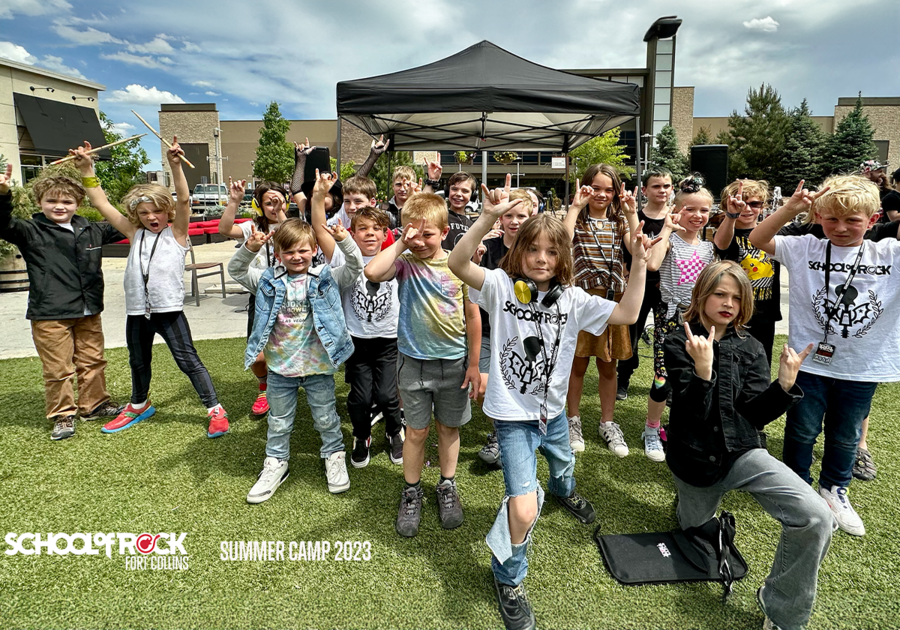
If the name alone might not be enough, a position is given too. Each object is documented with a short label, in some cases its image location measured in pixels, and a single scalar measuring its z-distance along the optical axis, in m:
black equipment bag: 2.22
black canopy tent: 4.85
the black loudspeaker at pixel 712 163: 6.05
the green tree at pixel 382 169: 32.47
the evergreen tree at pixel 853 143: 30.09
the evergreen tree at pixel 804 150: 32.22
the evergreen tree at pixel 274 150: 40.72
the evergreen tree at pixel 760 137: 35.31
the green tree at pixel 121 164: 24.44
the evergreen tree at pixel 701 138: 41.25
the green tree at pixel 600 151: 37.19
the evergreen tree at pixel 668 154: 39.21
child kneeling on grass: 1.86
